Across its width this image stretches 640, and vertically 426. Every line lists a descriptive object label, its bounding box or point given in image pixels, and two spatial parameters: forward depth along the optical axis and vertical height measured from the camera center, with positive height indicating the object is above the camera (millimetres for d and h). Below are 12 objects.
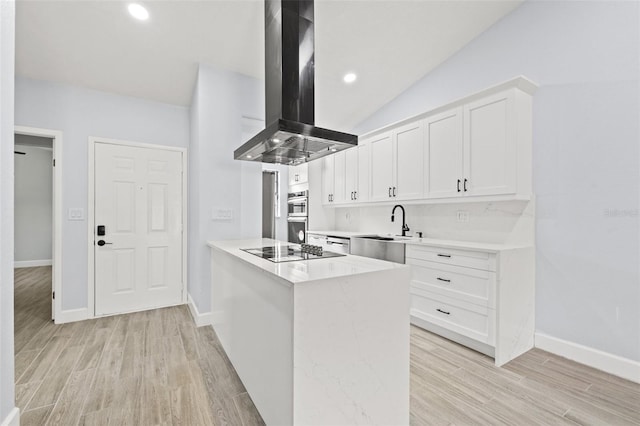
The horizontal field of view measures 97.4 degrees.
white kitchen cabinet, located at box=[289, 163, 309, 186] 4707 +646
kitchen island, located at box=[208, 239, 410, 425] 1226 -628
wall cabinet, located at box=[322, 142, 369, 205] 4160 +570
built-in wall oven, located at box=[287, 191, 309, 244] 4777 -82
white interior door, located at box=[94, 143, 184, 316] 3355 -216
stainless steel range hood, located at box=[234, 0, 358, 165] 2033 +973
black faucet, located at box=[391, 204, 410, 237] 3733 -146
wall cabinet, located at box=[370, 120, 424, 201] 3357 +627
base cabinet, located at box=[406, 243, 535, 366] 2322 -758
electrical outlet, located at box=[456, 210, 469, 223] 3158 -39
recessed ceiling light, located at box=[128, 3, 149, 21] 2396 +1735
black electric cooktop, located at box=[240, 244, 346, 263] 1759 -292
